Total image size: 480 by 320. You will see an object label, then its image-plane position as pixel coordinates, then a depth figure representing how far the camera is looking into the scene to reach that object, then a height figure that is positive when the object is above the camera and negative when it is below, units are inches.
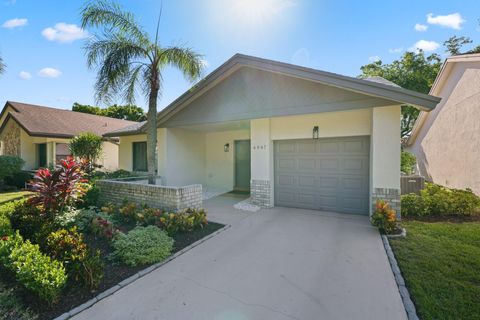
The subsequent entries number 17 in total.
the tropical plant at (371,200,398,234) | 213.8 -59.0
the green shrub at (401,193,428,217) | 268.8 -59.9
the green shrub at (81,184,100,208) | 303.5 -56.1
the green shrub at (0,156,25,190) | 479.2 -19.2
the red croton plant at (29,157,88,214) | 210.5 -28.7
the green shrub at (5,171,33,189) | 529.7 -52.7
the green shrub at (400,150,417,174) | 450.8 -8.9
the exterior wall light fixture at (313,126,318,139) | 295.4 +34.2
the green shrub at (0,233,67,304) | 118.0 -63.9
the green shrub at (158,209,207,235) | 220.2 -65.9
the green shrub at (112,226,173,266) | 164.1 -70.5
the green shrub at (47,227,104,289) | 135.2 -64.9
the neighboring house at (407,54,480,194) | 354.6 +59.0
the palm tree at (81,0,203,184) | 272.8 +131.6
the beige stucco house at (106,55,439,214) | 241.6 +42.0
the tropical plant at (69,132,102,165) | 462.3 +24.0
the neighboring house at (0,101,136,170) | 597.3 +65.4
